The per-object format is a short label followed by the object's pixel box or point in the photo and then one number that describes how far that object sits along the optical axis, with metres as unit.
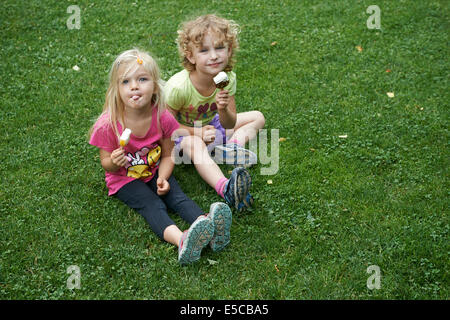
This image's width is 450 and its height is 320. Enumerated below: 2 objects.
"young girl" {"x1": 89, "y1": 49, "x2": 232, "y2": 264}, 3.06
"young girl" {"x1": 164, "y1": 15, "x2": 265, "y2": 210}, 3.42
